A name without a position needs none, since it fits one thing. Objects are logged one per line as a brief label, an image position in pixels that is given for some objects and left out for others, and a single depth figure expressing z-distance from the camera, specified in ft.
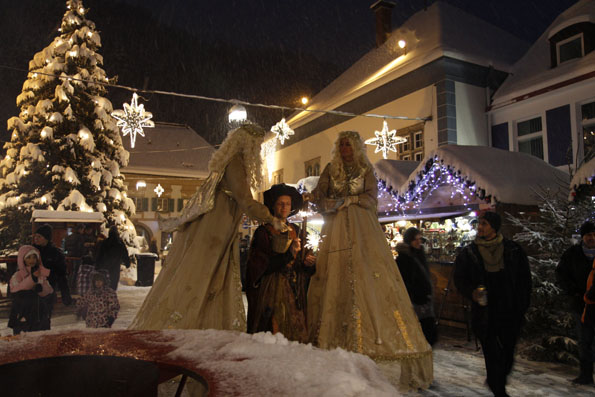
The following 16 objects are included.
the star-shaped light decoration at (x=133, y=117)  37.29
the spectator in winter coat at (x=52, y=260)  23.11
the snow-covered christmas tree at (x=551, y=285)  18.80
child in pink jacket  20.97
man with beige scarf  13.29
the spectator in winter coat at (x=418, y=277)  16.66
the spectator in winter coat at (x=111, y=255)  28.66
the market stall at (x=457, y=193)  24.80
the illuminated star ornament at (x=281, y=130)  43.62
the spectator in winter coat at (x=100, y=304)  23.86
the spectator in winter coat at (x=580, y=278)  16.16
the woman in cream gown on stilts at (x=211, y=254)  11.30
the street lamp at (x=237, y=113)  35.19
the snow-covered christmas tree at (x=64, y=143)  48.24
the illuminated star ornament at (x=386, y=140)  47.55
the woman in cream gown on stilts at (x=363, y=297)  13.34
